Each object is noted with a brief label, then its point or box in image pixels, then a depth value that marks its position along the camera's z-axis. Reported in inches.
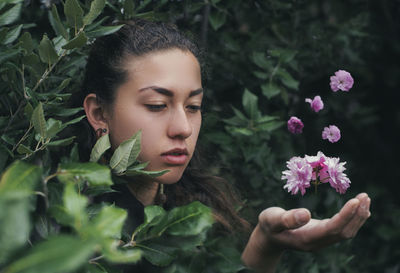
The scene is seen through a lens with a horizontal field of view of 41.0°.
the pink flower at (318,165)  48.3
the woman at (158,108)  53.9
